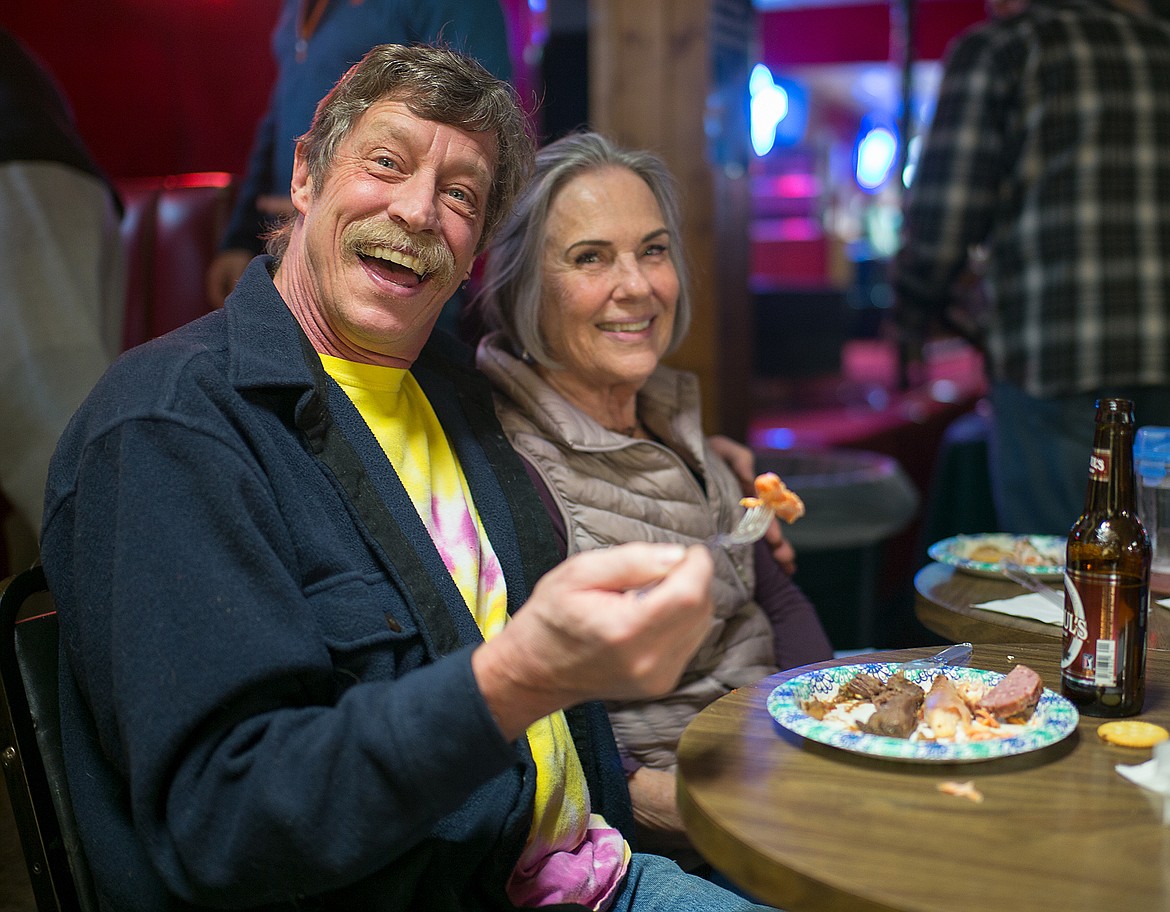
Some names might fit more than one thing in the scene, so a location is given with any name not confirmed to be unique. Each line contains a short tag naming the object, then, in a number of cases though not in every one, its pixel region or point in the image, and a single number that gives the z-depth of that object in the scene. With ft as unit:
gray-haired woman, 5.95
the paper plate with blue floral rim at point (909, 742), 3.59
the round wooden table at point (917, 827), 2.92
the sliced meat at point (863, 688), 4.20
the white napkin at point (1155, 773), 3.49
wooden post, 11.68
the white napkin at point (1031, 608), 5.51
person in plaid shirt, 9.86
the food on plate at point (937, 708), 3.85
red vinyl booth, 11.44
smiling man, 3.32
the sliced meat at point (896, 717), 3.84
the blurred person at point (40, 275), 7.68
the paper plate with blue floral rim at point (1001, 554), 6.33
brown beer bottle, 4.01
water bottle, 6.15
